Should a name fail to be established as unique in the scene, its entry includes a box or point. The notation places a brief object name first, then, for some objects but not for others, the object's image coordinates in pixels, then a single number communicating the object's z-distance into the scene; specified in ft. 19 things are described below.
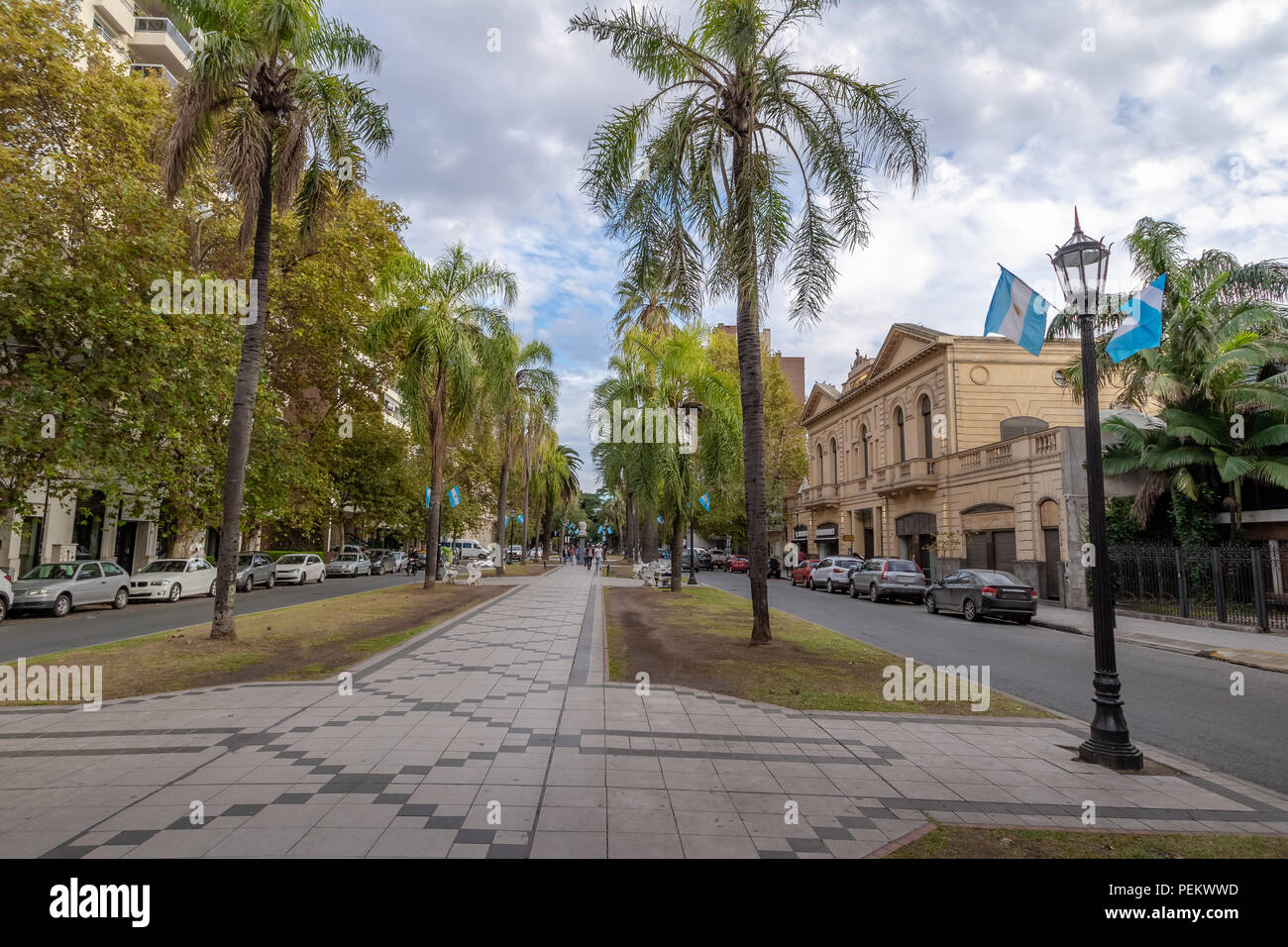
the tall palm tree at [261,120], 34.88
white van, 180.70
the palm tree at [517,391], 75.46
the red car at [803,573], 112.68
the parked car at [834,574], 95.76
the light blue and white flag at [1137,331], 37.06
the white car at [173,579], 69.82
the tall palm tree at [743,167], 35.29
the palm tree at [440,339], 68.39
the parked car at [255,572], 88.94
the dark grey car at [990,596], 61.11
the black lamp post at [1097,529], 19.57
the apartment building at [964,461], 78.33
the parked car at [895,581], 79.92
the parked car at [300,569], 100.12
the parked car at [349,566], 120.37
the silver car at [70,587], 56.34
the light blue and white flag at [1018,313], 32.89
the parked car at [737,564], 147.48
